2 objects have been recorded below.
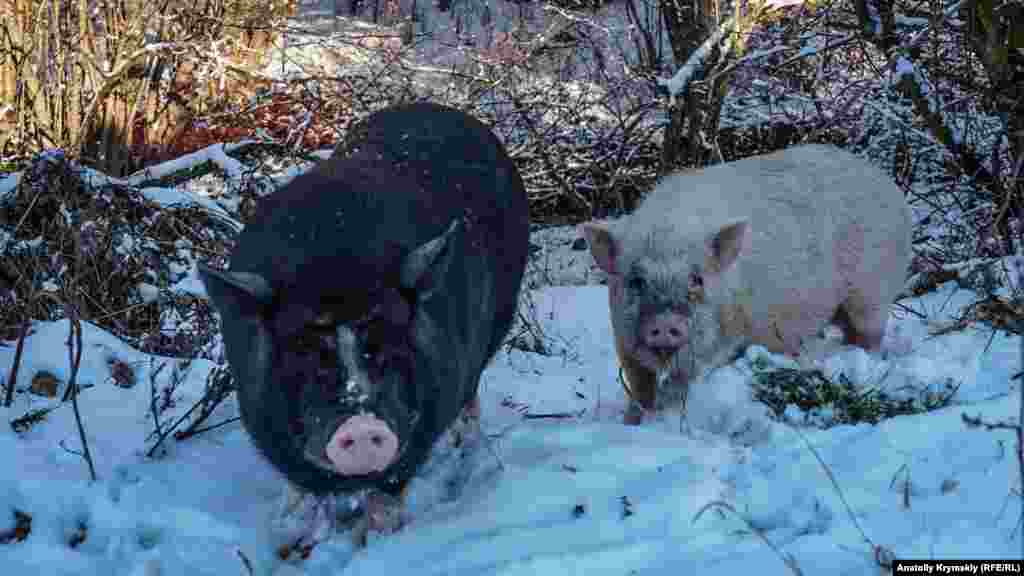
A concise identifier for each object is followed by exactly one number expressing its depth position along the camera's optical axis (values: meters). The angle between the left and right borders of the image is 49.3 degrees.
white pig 4.70
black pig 2.88
